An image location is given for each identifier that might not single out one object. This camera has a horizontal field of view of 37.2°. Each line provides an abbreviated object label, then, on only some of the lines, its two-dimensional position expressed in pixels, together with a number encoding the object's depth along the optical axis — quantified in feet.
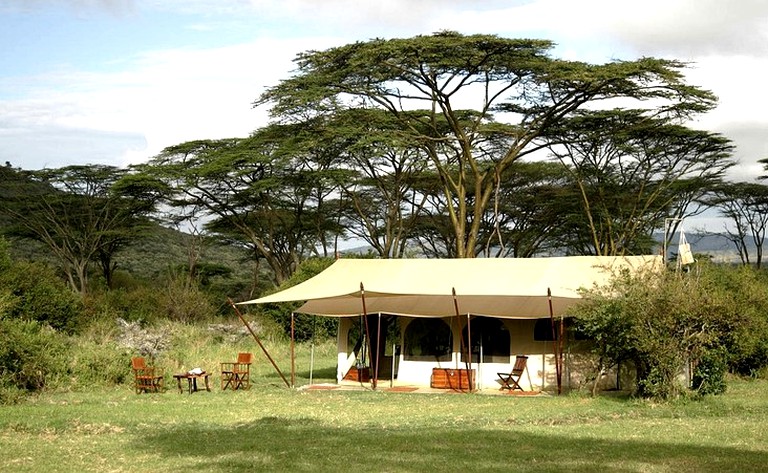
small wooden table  60.80
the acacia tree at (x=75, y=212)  142.20
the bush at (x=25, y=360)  57.36
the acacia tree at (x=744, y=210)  147.64
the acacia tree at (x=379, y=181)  107.14
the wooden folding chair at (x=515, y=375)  64.18
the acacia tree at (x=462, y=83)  94.02
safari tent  64.08
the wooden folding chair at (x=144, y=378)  61.16
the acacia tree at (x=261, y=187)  124.88
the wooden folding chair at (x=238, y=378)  63.77
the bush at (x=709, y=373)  56.77
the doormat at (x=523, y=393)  62.34
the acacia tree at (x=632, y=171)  117.50
